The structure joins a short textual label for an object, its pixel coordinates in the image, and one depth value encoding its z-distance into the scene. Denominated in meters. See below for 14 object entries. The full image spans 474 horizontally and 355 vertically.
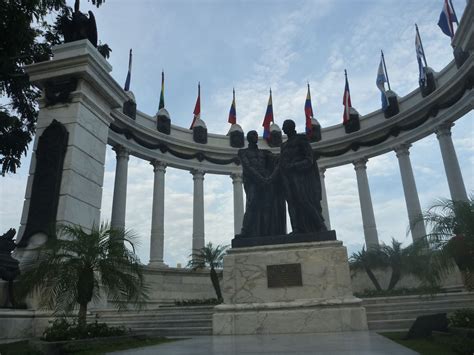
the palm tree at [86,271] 11.34
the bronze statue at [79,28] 22.53
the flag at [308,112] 43.62
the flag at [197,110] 44.19
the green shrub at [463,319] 8.98
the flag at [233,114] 45.53
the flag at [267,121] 43.59
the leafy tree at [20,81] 19.14
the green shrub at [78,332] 9.96
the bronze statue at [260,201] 13.33
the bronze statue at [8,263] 13.64
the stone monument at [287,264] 10.97
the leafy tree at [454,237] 12.95
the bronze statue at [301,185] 12.79
